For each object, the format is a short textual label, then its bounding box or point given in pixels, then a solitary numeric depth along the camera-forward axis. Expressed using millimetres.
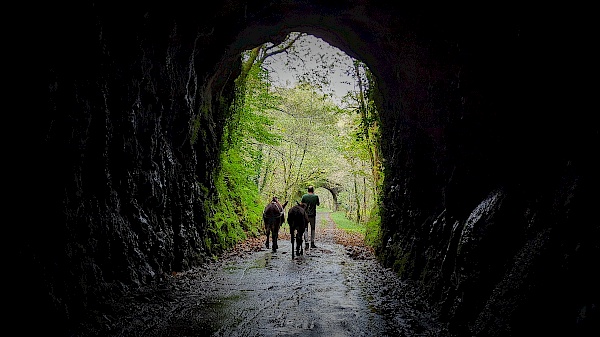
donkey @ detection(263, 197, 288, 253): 14836
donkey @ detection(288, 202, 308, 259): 13406
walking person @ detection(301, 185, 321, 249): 15977
